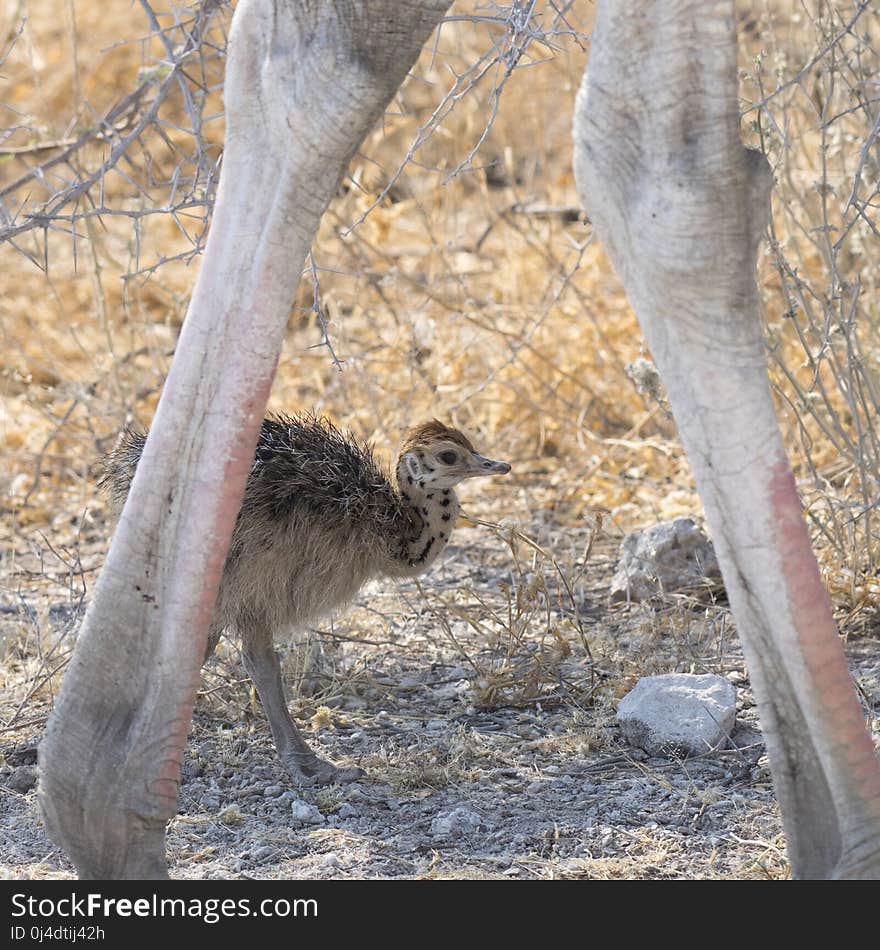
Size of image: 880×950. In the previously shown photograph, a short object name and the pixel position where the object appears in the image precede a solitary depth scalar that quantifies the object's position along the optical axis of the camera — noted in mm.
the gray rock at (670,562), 11297
